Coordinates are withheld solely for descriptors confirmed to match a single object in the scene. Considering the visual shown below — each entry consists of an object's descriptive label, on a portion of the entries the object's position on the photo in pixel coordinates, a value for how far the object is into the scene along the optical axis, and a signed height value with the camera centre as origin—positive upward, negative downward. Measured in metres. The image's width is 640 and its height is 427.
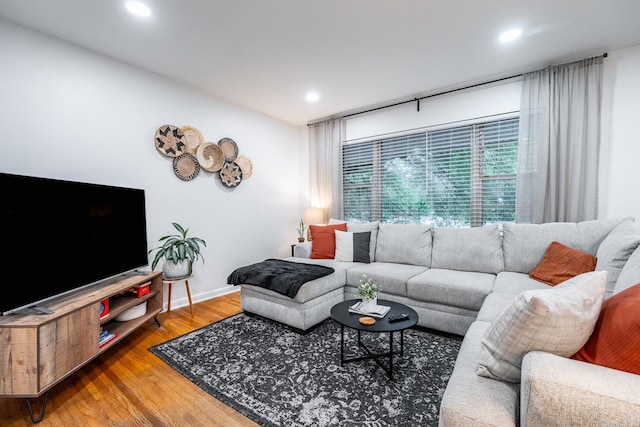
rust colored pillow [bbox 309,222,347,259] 3.53 -0.52
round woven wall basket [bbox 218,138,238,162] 3.70 +0.70
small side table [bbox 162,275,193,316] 2.83 -0.86
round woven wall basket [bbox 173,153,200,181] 3.23 +0.40
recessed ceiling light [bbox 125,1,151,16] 1.99 +1.38
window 3.34 +0.33
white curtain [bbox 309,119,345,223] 4.53 +0.57
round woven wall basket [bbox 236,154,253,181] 3.93 +0.50
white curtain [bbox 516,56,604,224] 2.79 +0.59
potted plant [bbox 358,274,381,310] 2.06 -0.68
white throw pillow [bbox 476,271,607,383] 0.88 -0.40
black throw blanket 2.50 -0.70
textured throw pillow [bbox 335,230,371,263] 3.39 -0.56
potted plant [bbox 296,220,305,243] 4.76 -0.49
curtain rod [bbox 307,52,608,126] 3.20 +1.36
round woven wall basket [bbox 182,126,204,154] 3.31 +0.74
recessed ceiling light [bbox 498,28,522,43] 2.39 +1.42
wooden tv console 1.50 -0.81
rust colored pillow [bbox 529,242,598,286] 2.20 -0.51
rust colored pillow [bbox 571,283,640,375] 0.82 -0.42
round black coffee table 1.80 -0.80
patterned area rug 1.55 -1.16
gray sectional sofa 0.76 -0.61
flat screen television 1.64 -0.25
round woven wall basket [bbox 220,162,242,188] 3.70 +0.35
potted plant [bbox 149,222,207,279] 2.84 -0.56
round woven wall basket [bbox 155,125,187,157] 3.07 +0.66
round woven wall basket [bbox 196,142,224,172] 3.44 +0.55
